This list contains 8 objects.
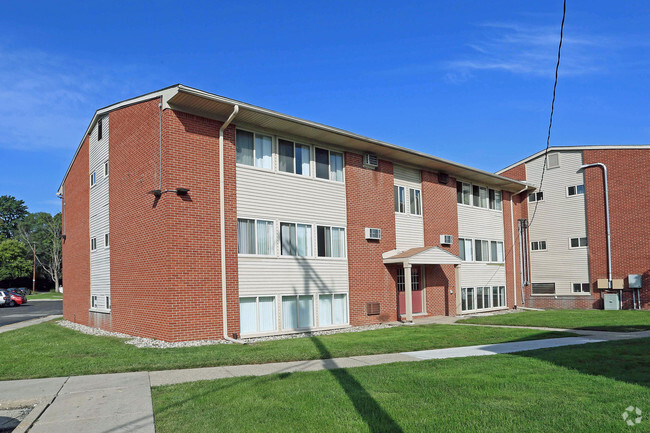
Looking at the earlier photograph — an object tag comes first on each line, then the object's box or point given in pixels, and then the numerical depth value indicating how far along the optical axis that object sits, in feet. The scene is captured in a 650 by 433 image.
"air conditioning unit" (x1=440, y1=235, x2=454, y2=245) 76.43
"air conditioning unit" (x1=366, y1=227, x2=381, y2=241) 63.82
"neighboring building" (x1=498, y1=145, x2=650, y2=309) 86.07
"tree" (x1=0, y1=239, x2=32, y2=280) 221.25
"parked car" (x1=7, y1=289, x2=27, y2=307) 137.59
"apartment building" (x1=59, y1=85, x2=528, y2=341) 47.44
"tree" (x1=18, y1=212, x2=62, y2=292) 240.32
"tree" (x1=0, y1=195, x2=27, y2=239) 318.45
